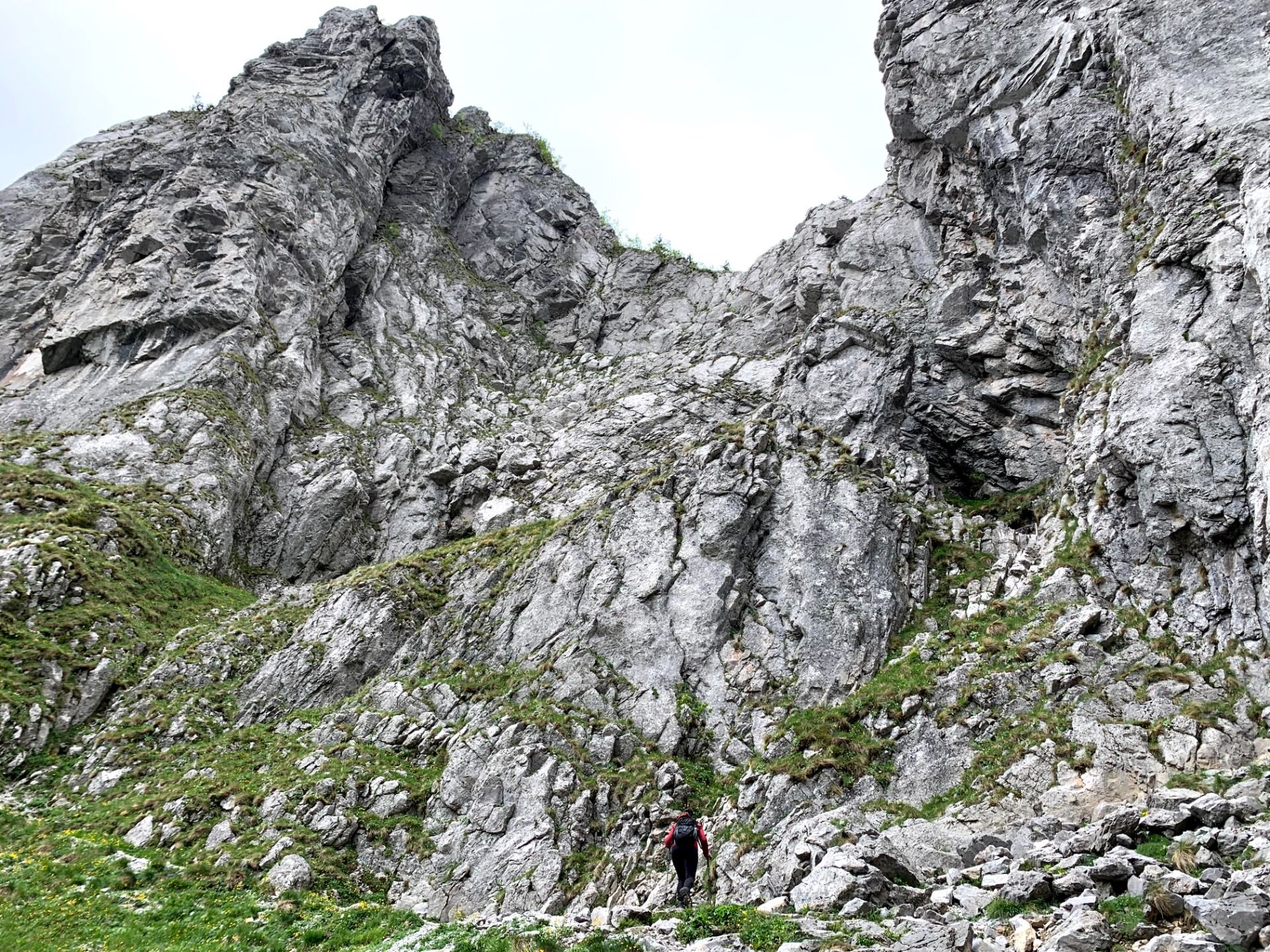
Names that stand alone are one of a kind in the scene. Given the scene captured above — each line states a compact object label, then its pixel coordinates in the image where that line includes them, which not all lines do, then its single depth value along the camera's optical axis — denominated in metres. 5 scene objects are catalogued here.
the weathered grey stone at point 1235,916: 8.45
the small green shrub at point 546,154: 77.75
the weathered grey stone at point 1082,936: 9.05
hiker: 15.50
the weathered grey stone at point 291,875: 19.08
